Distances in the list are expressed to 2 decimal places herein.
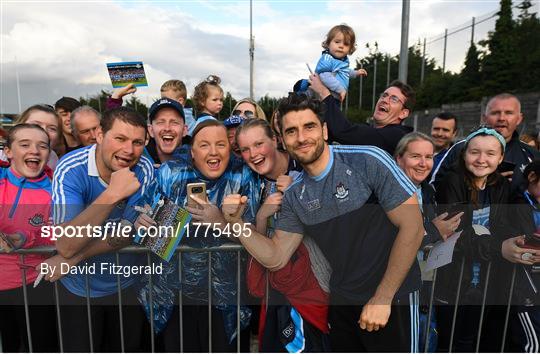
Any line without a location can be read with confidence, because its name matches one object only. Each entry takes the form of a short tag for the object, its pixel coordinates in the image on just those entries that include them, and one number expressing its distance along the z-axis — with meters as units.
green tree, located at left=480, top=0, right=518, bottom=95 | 28.47
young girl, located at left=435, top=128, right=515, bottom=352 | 2.73
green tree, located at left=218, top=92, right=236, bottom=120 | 33.70
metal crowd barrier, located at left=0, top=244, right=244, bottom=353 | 2.52
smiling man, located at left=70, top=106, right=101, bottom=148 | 3.76
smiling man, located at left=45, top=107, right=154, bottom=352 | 2.35
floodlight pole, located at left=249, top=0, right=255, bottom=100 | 22.97
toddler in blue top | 3.84
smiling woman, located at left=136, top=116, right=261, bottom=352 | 2.63
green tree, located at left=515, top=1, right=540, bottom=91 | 26.09
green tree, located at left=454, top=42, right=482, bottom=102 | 31.27
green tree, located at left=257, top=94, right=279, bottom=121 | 47.52
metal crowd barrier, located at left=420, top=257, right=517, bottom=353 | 2.71
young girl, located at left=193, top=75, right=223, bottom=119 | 4.71
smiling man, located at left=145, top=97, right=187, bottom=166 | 3.25
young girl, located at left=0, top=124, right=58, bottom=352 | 2.64
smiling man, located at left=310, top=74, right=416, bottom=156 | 2.81
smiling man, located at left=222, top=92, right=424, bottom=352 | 2.19
